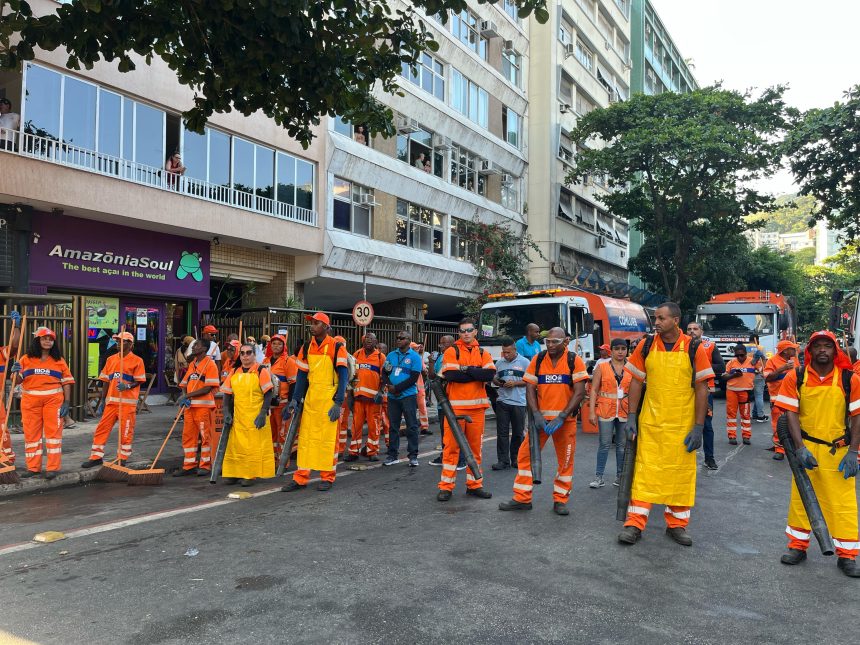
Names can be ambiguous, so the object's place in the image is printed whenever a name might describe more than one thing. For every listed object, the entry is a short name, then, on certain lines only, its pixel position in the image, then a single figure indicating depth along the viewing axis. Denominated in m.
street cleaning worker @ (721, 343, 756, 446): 11.59
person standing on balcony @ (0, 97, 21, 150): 12.40
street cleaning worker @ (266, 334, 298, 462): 9.65
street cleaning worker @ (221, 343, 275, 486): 8.23
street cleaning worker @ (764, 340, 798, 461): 10.27
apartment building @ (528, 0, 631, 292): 31.95
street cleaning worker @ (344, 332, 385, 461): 10.10
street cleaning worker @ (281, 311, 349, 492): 7.78
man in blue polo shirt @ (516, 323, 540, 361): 10.30
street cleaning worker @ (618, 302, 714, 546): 5.75
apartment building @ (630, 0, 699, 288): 47.03
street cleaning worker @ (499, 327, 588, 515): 6.68
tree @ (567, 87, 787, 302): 27.50
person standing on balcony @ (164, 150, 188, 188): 15.54
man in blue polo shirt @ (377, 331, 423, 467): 9.41
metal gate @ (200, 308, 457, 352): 15.36
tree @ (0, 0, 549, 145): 7.45
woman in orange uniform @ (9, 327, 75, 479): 8.38
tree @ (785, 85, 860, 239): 16.66
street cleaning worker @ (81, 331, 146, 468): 8.93
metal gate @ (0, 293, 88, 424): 11.70
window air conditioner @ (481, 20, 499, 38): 28.28
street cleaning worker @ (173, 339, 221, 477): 8.95
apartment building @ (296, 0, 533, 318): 20.91
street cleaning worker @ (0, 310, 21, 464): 8.40
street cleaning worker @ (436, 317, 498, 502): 7.57
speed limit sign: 14.23
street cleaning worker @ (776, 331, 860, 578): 5.12
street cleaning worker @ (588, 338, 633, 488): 8.13
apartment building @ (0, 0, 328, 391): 13.08
